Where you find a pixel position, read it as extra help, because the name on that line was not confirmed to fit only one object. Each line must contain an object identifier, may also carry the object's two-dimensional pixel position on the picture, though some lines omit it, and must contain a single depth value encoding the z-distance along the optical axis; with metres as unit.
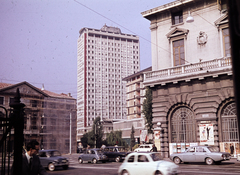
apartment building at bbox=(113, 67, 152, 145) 92.09
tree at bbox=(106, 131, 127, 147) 77.38
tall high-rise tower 145.62
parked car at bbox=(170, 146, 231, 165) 20.33
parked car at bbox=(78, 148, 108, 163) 27.44
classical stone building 24.67
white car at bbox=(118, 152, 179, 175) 12.97
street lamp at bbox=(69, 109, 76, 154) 58.50
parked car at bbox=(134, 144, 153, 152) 34.04
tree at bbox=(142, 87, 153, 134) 54.69
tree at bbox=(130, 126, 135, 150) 75.00
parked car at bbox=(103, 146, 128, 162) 28.56
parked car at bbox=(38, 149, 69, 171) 21.06
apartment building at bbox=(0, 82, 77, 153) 57.09
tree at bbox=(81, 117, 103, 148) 79.12
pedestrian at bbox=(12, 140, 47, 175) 5.51
